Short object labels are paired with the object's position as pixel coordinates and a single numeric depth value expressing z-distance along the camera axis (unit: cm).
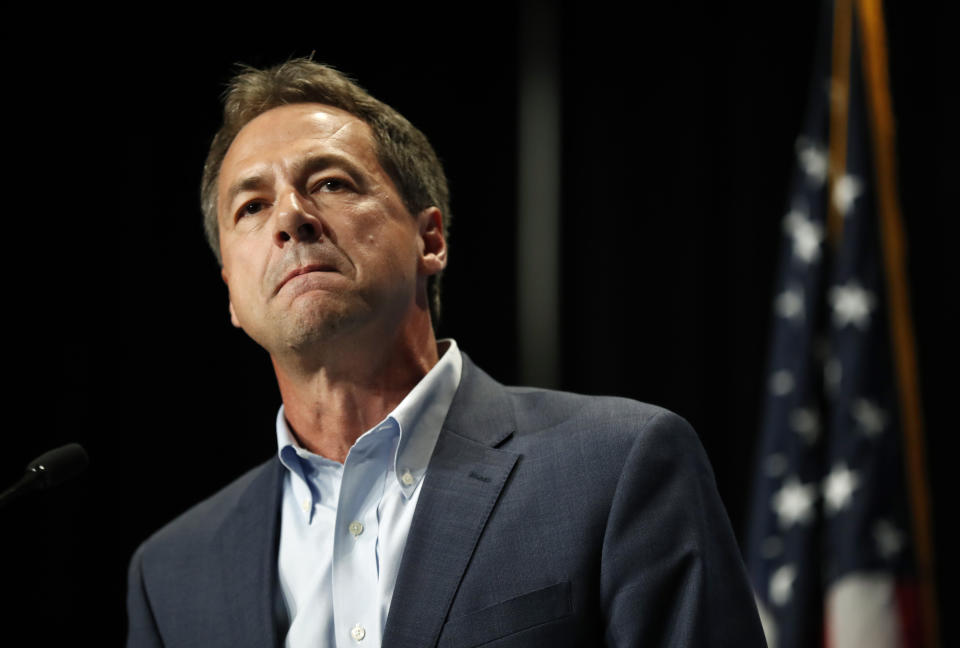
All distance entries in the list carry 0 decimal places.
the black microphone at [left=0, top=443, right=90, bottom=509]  283
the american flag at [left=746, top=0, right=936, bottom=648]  543
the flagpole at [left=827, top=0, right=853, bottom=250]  607
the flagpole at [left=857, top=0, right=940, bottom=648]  543
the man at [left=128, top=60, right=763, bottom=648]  287
